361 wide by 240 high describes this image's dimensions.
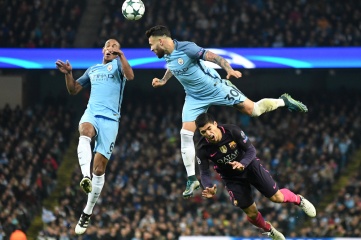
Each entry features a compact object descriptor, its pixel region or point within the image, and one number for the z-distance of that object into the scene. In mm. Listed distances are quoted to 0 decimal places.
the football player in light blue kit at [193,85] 13859
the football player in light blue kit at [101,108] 14078
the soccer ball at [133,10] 14805
